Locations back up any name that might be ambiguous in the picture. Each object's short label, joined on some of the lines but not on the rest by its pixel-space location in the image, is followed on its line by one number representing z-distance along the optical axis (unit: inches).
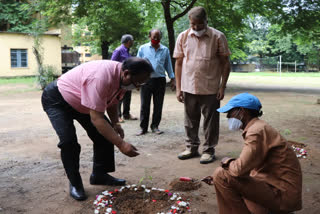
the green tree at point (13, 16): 1289.4
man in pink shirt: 119.9
